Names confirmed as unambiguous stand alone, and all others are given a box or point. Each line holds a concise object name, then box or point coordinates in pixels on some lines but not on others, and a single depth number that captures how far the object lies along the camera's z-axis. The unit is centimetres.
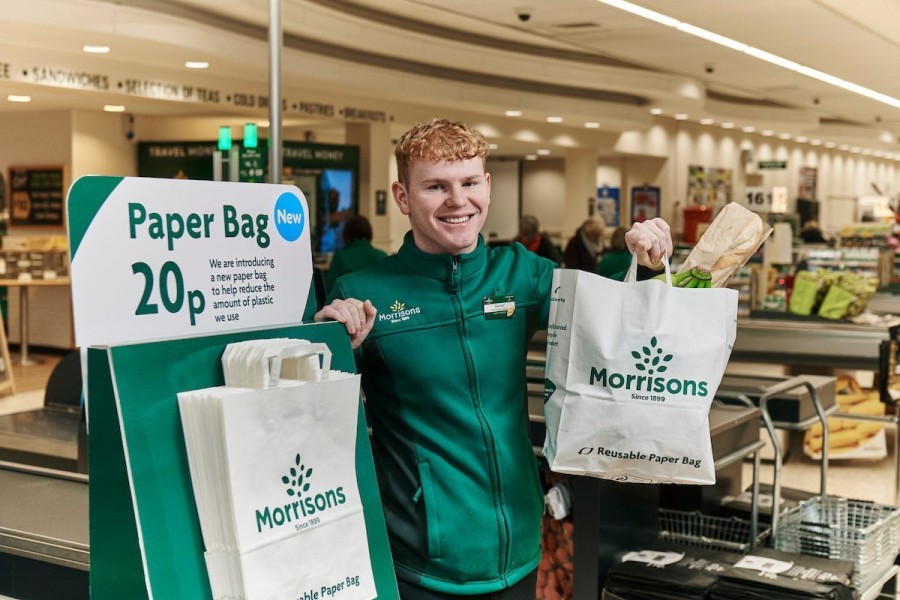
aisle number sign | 1578
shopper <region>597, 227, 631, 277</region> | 925
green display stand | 162
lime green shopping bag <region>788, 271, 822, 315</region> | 845
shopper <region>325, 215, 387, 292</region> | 897
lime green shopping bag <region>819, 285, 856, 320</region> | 821
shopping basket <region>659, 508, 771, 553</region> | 383
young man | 209
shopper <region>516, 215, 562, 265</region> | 1202
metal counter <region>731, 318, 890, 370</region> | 766
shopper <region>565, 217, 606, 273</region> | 1202
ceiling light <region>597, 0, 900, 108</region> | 728
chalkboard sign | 1321
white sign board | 175
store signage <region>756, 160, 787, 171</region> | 1973
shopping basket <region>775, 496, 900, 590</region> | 361
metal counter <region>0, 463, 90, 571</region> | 238
